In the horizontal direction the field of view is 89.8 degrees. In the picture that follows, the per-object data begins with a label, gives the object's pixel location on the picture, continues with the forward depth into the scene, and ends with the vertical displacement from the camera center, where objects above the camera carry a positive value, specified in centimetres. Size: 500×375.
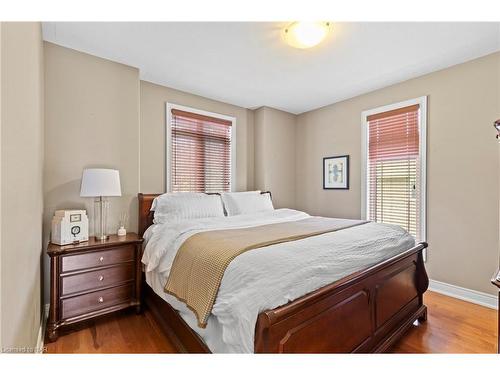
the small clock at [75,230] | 214 -40
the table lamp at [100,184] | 220 -1
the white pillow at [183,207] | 270 -26
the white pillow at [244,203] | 320 -25
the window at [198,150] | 335 +49
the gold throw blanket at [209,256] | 143 -47
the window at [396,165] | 303 +26
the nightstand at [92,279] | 194 -82
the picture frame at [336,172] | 381 +20
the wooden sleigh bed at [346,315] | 114 -76
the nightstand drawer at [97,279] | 201 -82
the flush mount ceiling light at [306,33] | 198 +125
